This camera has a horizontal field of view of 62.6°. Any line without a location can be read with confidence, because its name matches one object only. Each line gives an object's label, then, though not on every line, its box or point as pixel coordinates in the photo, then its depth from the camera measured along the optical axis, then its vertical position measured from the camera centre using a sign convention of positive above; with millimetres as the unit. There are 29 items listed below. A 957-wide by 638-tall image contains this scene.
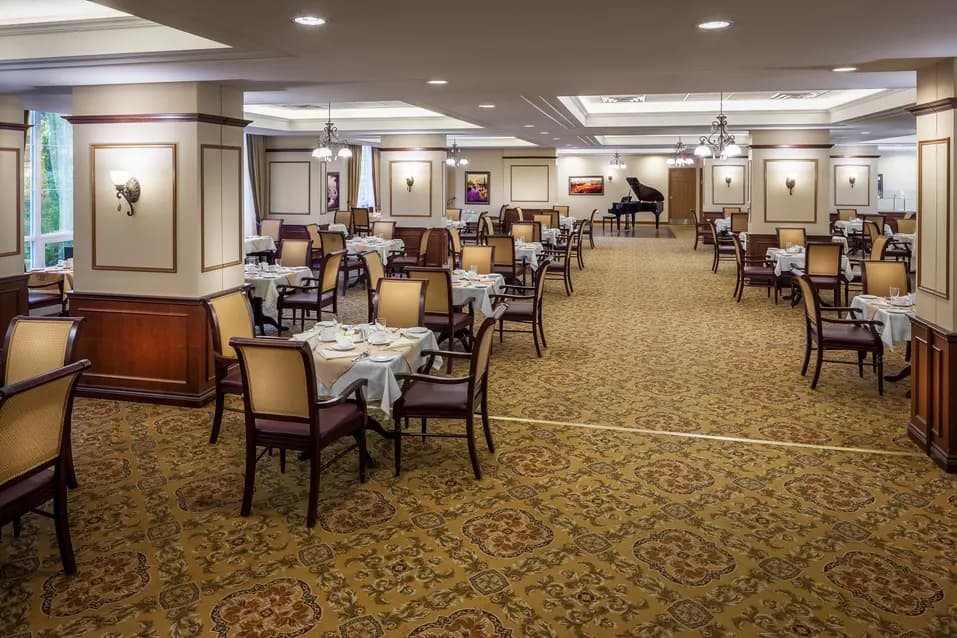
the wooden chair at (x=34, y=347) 4363 -422
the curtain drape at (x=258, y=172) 17766 +2280
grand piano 25016 +2225
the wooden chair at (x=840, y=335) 6441 -523
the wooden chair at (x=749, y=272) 11062 +7
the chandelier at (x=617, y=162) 23531 +3338
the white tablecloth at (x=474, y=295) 7996 -235
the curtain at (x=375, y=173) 22391 +2870
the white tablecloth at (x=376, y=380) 4609 -638
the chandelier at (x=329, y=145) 11844 +1966
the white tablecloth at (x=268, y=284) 8523 -132
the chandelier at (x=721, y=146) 10562 +1836
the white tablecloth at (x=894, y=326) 6336 -429
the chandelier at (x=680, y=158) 17428 +2589
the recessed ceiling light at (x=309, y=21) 4188 +1352
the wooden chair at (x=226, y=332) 5066 -421
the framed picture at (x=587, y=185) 28672 +3196
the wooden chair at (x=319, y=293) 8328 -231
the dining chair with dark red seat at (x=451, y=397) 4547 -748
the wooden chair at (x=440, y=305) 7230 -311
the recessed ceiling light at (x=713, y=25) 4328 +1383
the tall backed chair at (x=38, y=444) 3191 -737
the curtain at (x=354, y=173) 20688 +2625
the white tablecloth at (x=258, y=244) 12945 +473
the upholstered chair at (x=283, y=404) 3916 -677
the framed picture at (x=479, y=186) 24562 +2700
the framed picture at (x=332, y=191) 19438 +2023
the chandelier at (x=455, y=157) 18067 +2827
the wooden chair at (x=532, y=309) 7938 -381
